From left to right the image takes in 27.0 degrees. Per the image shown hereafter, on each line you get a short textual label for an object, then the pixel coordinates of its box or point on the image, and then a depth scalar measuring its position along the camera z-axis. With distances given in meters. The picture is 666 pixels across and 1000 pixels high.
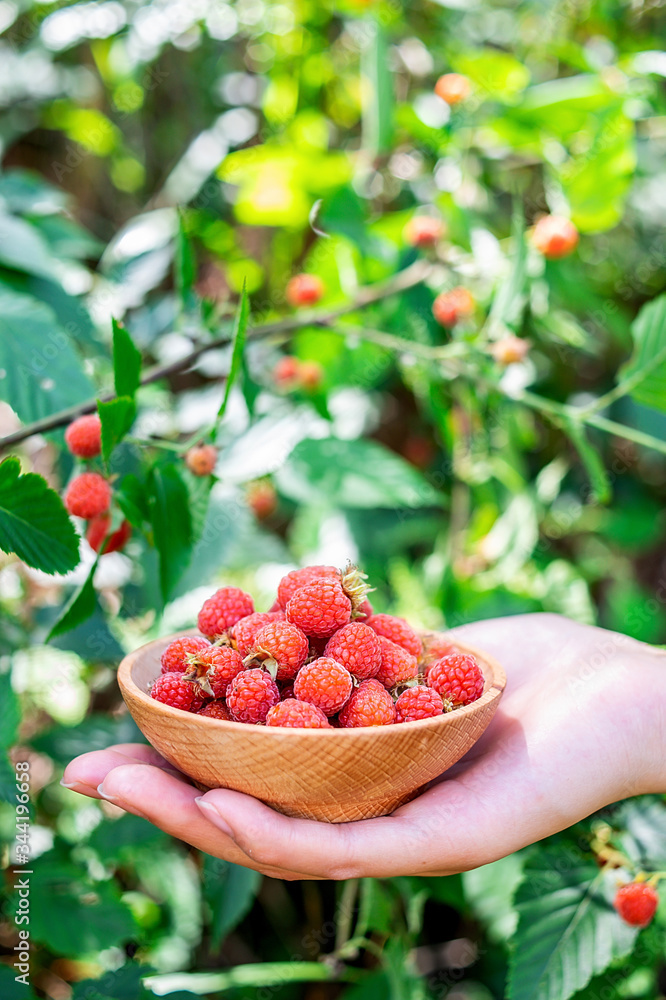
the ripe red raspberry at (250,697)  0.37
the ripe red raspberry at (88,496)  0.40
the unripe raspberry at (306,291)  0.59
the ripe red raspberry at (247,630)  0.39
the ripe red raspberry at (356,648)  0.38
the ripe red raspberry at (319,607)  0.39
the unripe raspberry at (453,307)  0.54
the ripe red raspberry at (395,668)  0.39
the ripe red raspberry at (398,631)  0.41
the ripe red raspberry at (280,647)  0.38
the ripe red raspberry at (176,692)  0.37
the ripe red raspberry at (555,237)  0.55
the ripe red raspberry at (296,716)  0.36
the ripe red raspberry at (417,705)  0.37
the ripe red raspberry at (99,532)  0.41
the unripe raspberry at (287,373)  0.58
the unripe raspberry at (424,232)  0.56
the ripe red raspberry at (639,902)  0.41
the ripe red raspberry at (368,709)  0.37
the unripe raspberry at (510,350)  0.50
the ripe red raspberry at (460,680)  0.38
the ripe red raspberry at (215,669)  0.38
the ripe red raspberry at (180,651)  0.39
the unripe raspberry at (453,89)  0.58
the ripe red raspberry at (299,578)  0.40
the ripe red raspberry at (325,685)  0.37
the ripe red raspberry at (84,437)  0.40
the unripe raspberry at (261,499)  0.69
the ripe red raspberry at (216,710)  0.38
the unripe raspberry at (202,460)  0.41
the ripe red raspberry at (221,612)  0.41
